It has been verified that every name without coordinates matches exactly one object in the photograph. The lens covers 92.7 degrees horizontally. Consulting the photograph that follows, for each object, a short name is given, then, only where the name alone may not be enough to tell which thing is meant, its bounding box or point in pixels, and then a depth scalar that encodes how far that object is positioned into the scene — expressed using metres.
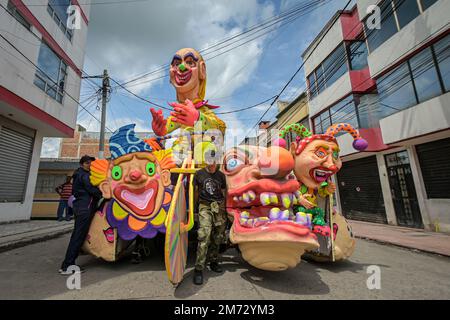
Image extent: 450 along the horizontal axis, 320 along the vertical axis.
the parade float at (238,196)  2.26
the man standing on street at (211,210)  2.73
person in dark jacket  2.88
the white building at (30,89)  6.45
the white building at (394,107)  6.50
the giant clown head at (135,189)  2.89
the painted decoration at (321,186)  3.01
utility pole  9.18
